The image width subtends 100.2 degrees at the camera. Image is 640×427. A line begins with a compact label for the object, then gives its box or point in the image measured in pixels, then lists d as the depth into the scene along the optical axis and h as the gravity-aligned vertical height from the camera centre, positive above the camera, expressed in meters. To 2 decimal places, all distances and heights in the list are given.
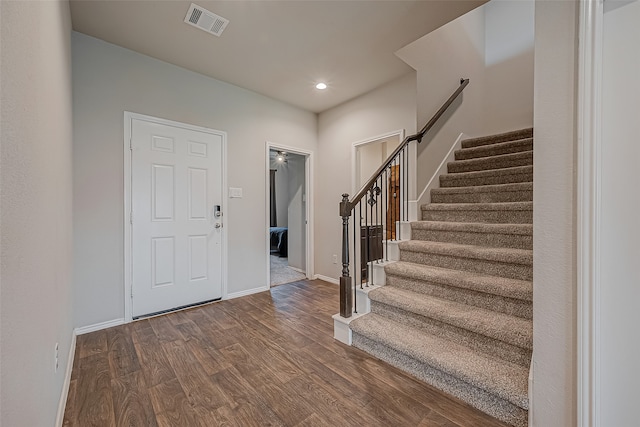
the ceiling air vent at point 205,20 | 2.14 +1.61
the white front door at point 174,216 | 2.74 -0.05
